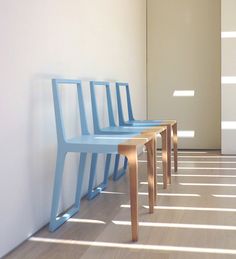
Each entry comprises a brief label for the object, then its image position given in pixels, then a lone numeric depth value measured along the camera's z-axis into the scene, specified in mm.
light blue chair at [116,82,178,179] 3209
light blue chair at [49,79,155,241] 1976
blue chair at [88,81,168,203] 2697
